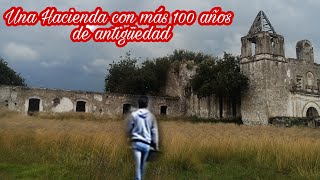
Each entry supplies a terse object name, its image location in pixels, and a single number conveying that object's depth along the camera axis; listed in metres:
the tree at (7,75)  38.34
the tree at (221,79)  26.20
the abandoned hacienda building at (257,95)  25.55
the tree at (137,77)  32.91
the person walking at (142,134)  4.73
